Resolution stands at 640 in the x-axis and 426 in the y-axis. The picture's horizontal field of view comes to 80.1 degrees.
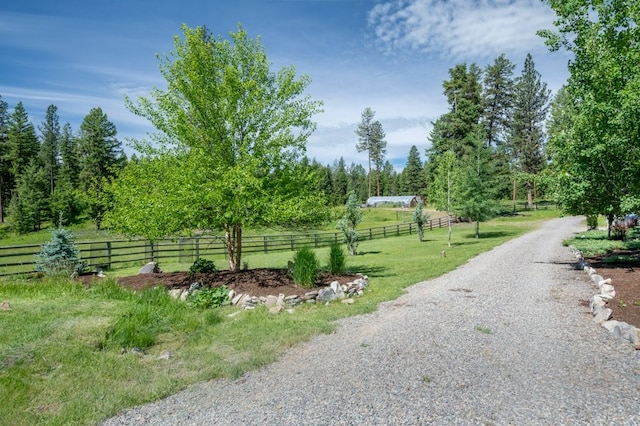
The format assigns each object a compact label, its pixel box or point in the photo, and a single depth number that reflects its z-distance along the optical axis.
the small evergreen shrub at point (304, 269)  10.12
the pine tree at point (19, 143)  50.22
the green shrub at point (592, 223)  24.06
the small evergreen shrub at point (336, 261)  11.77
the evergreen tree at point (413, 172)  81.69
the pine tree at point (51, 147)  60.66
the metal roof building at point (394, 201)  70.38
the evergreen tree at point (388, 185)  90.62
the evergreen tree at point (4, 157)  51.51
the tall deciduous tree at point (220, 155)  9.66
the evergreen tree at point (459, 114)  42.56
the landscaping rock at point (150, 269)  13.67
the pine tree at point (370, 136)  72.31
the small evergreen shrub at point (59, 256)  13.37
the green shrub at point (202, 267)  12.25
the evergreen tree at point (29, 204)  40.31
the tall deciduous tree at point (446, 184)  26.73
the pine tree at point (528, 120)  48.25
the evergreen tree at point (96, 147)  40.53
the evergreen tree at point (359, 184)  91.31
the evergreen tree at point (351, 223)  20.58
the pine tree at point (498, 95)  48.34
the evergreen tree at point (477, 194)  27.36
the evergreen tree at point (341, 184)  81.01
